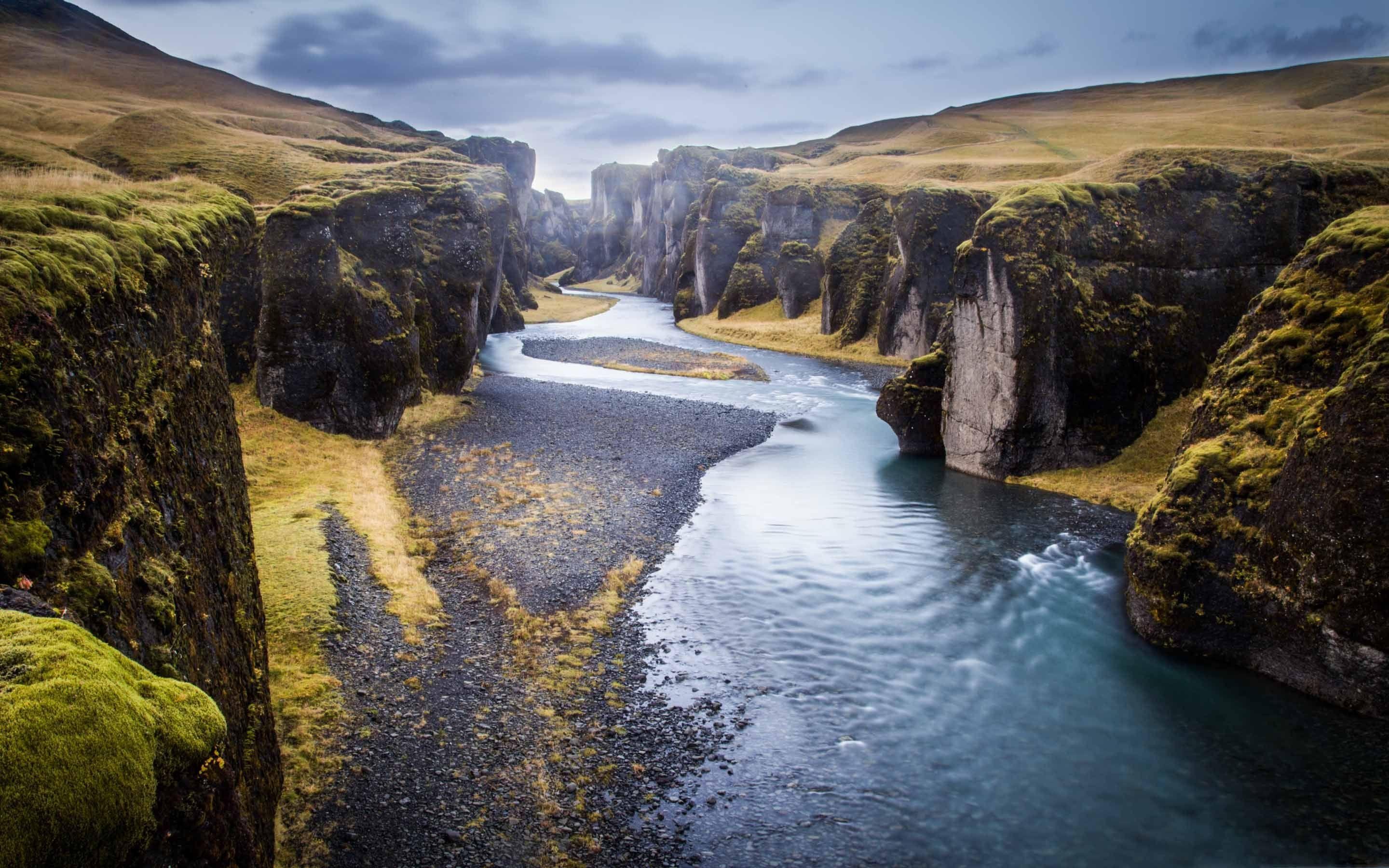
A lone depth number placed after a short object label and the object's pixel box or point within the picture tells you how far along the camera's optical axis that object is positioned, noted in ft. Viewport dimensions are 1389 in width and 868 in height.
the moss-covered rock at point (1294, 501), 47.19
